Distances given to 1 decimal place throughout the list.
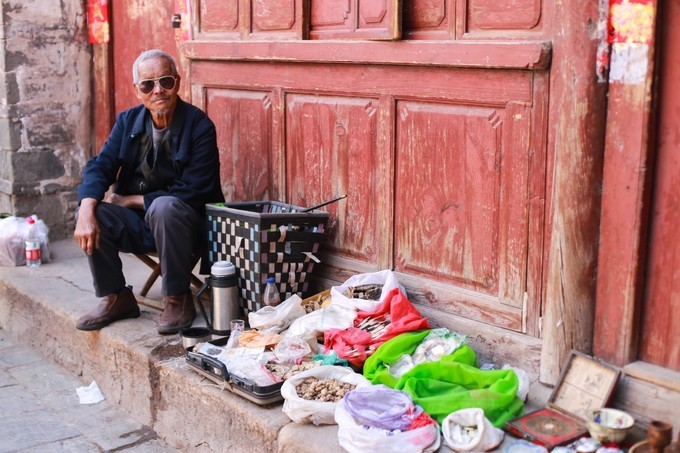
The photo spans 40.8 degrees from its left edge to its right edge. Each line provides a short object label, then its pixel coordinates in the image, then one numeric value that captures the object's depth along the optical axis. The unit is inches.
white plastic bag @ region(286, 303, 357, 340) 183.3
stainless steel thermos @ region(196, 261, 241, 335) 199.0
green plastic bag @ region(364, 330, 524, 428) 149.0
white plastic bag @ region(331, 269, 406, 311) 183.2
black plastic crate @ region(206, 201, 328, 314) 196.9
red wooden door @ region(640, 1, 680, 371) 135.8
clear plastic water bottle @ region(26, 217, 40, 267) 270.5
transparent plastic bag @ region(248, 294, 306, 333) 190.7
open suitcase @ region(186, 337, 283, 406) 162.9
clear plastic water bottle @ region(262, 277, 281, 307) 197.8
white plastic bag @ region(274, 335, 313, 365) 175.3
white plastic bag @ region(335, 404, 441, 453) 139.9
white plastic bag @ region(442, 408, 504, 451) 140.2
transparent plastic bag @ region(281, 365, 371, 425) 152.7
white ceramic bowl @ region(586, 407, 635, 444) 135.8
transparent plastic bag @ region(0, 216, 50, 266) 272.2
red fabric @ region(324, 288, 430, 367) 173.3
